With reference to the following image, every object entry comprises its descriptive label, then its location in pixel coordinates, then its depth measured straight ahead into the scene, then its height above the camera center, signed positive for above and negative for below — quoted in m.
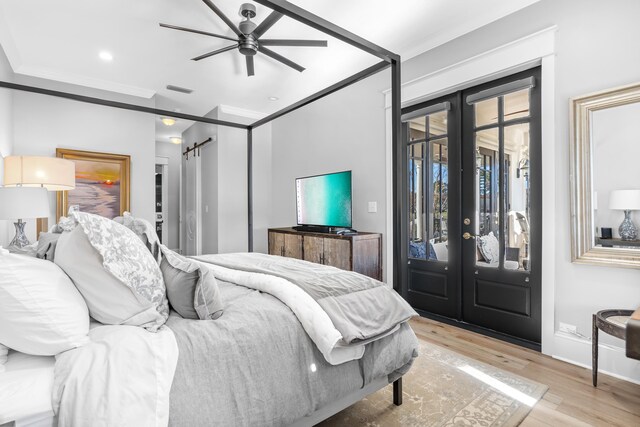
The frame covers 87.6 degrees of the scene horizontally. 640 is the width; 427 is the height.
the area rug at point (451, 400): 1.67 -1.02
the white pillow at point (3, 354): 0.90 -0.37
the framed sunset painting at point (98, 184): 3.96 +0.41
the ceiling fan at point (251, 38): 2.46 +1.43
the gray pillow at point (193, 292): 1.26 -0.29
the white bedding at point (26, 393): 0.80 -0.44
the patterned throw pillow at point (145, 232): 1.45 -0.07
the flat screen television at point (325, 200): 3.56 +0.18
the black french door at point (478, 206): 2.63 +0.07
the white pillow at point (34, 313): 0.89 -0.26
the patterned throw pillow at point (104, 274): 1.11 -0.19
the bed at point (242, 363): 0.87 -0.47
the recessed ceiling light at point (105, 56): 3.36 +1.65
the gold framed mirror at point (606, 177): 2.08 +0.23
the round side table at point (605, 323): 1.85 -0.62
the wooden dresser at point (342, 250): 3.23 -0.36
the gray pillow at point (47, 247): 1.26 -0.11
